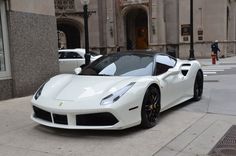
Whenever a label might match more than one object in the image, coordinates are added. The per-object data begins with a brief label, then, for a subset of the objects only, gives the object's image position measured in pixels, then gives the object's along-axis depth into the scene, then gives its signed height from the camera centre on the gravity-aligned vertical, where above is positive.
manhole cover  4.87 -1.51
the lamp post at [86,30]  11.57 +0.41
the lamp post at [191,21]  24.20 +1.21
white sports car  5.45 -0.84
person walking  25.47 -0.63
